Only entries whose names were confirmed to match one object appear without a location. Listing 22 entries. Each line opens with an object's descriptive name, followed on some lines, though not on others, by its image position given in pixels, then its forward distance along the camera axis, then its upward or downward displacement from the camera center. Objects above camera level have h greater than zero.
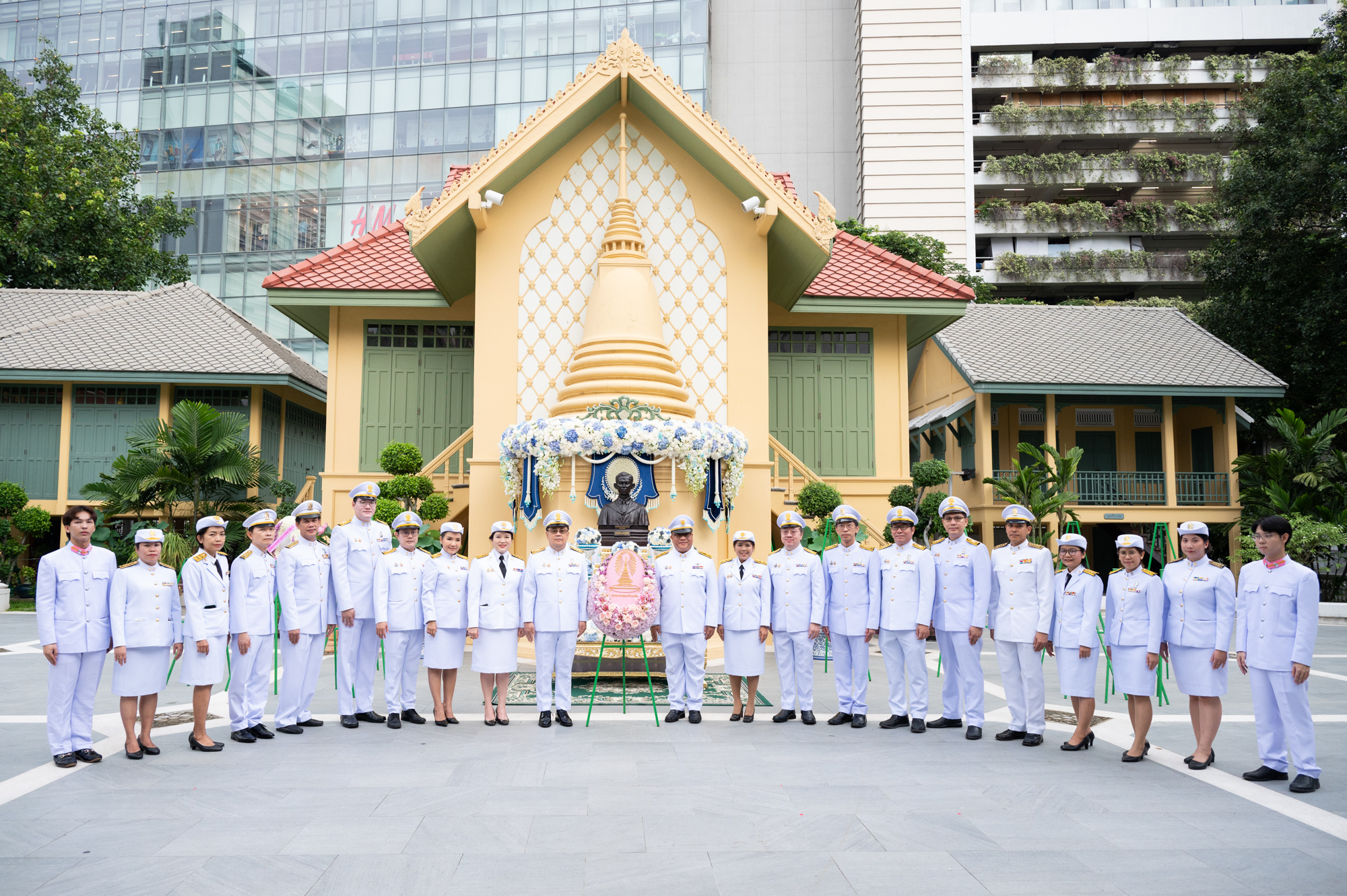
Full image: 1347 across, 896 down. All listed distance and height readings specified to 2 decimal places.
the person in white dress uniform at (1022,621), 7.84 -0.86
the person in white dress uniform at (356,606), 8.54 -0.80
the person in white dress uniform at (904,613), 8.54 -0.86
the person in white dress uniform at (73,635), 6.88 -0.88
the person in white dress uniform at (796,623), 8.80 -0.98
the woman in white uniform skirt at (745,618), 8.72 -0.93
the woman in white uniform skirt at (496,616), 8.44 -0.88
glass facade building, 39.34 +18.21
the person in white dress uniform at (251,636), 7.75 -0.98
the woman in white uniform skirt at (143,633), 7.09 -0.88
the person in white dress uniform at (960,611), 8.27 -0.82
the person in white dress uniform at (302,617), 8.20 -0.87
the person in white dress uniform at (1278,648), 6.36 -0.89
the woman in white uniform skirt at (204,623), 7.39 -0.83
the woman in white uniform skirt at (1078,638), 7.49 -0.95
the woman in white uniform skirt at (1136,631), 7.16 -0.86
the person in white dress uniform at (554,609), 8.53 -0.83
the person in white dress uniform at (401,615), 8.52 -0.88
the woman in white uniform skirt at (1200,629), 6.90 -0.82
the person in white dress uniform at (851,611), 8.70 -0.87
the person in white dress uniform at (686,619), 8.78 -0.95
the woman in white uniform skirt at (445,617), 8.52 -0.91
